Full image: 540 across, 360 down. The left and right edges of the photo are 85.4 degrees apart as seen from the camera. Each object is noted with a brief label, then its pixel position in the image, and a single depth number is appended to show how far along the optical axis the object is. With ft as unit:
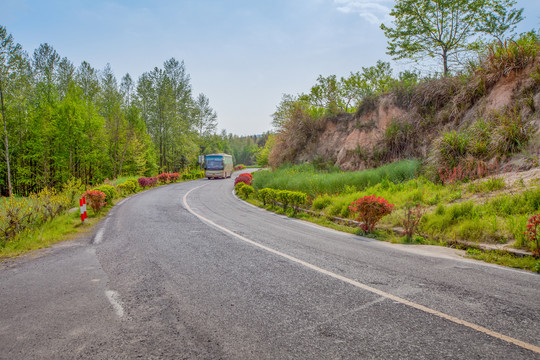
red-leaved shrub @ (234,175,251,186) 78.40
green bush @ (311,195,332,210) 38.75
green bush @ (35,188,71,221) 32.24
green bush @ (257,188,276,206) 46.62
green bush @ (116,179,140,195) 68.03
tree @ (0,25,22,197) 81.61
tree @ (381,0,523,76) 60.39
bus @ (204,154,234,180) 128.26
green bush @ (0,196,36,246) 24.54
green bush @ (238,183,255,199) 60.13
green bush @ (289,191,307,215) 39.37
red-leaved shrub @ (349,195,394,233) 25.49
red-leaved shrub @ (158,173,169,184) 105.47
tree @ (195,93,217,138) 176.96
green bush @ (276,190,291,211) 41.06
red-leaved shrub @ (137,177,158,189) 84.53
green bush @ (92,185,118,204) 48.89
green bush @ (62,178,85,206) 48.06
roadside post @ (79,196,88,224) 33.45
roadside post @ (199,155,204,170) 158.72
